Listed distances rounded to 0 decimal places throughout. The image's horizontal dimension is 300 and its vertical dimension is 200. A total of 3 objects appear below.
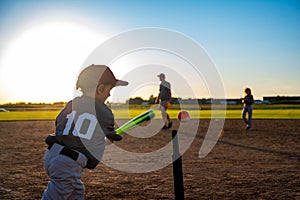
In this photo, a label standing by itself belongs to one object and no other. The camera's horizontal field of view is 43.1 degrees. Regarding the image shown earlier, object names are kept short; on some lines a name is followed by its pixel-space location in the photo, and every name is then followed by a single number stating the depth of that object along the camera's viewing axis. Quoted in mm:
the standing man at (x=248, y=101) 16750
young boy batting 3850
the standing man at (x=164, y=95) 16469
